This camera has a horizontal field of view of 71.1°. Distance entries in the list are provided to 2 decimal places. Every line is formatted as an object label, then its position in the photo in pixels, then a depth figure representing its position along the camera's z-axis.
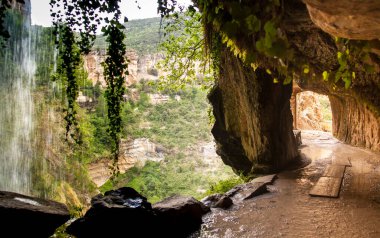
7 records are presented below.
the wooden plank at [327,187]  5.71
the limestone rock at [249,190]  6.07
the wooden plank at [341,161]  8.49
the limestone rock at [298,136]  12.29
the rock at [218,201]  5.57
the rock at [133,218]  4.17
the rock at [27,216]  3.75
